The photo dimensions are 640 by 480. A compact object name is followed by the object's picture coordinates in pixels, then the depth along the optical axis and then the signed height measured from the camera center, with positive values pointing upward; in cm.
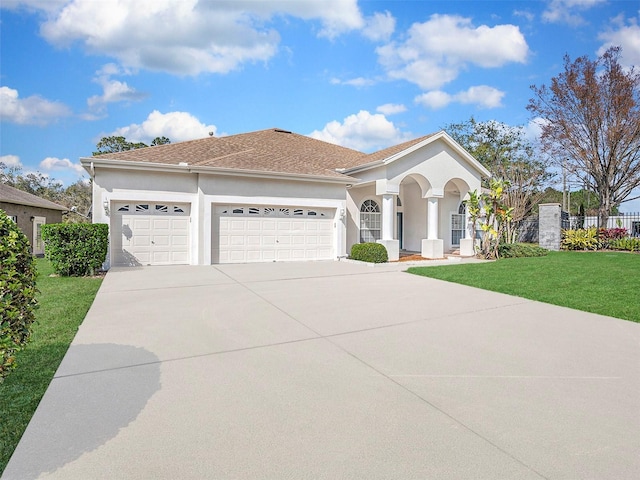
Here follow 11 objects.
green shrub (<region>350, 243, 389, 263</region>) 1521 -91
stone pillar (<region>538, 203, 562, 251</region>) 2031 +25
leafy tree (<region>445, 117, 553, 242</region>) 3198 +728
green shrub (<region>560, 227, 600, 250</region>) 2028 -46
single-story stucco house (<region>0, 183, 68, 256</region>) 1958 +110
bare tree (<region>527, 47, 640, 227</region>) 2241 +673
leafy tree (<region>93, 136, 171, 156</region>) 3506 +791
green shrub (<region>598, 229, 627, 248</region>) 2036 -23
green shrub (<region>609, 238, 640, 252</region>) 1931 -69
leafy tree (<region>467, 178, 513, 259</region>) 1712 +81
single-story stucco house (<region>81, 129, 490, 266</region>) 1382 +131
